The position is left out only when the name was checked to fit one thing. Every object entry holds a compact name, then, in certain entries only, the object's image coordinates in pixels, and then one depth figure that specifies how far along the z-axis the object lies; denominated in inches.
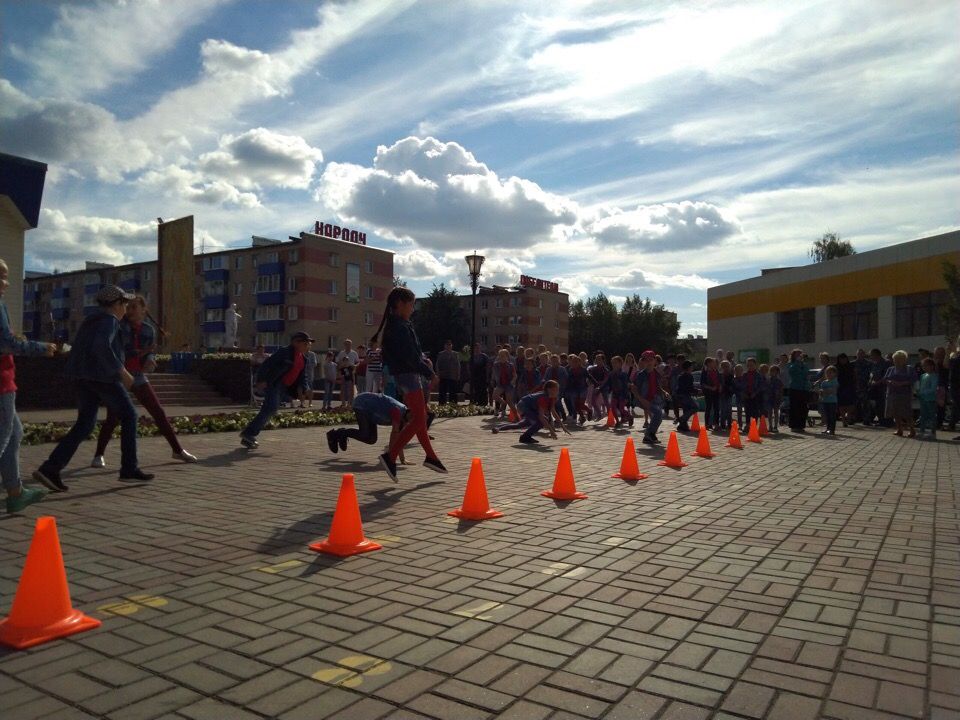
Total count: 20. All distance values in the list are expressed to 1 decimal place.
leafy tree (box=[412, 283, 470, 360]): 3223.4
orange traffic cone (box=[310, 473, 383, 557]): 187.9
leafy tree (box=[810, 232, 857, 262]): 2827.3
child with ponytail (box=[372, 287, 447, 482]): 305.0
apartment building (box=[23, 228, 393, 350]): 2829.7
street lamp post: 944.8
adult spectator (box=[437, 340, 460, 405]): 777.6
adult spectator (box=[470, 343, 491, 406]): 871.1
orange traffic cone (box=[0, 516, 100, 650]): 127.7
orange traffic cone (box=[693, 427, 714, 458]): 434.9
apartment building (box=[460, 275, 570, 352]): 4136.3
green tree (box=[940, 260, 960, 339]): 1051.3
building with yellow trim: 1326.3
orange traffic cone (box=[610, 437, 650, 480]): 328.6
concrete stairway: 891.7
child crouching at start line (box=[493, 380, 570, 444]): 490.0
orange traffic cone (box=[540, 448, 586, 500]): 273.3
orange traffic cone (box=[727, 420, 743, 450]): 498.0
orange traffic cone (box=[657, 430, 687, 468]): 382.4
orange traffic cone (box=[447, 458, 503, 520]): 233.5
